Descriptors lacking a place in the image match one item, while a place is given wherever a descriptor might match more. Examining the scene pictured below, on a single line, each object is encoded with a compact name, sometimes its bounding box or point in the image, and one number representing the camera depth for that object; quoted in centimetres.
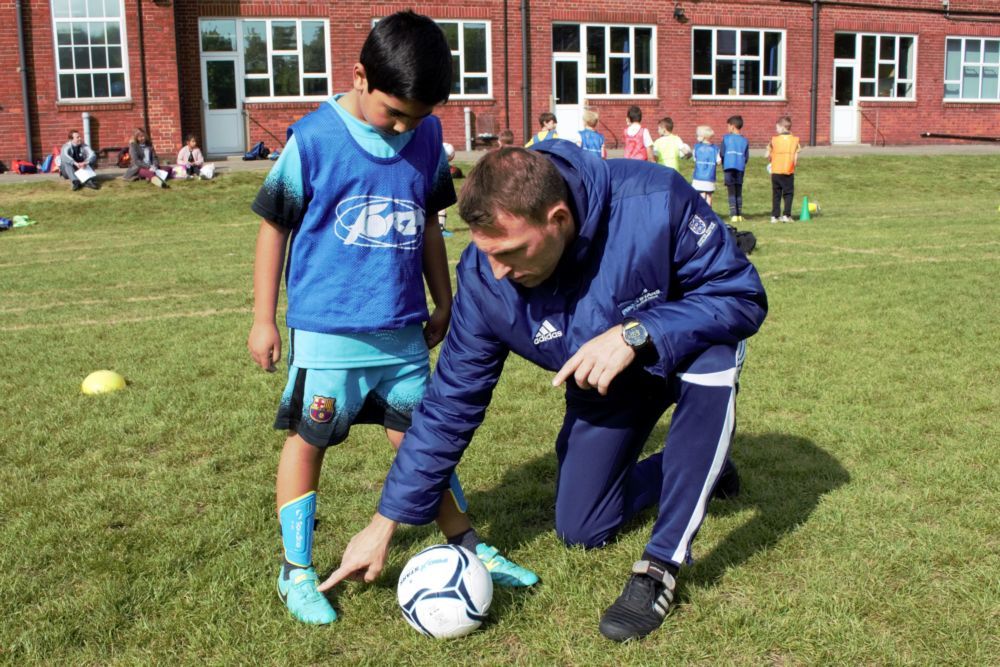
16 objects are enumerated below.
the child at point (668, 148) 1577
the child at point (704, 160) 1643
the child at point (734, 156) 1667
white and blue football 298
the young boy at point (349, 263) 302
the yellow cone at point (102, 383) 596
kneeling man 294
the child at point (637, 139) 1570
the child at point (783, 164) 1661
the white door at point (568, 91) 2814
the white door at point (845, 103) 3175
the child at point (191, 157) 2231
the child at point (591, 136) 1502
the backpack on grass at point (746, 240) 1162
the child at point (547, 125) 1622
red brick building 2344
